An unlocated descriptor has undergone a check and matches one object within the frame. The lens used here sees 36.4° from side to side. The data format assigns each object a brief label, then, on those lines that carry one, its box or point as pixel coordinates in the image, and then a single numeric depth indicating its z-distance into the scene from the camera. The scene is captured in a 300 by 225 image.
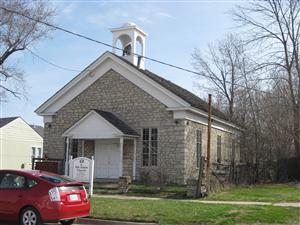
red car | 11.38
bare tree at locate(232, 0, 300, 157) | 33.69
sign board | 19.45
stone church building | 25.00
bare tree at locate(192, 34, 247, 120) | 48.36
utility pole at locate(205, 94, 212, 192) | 19.74
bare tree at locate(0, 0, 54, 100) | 31.52
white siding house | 49.88
